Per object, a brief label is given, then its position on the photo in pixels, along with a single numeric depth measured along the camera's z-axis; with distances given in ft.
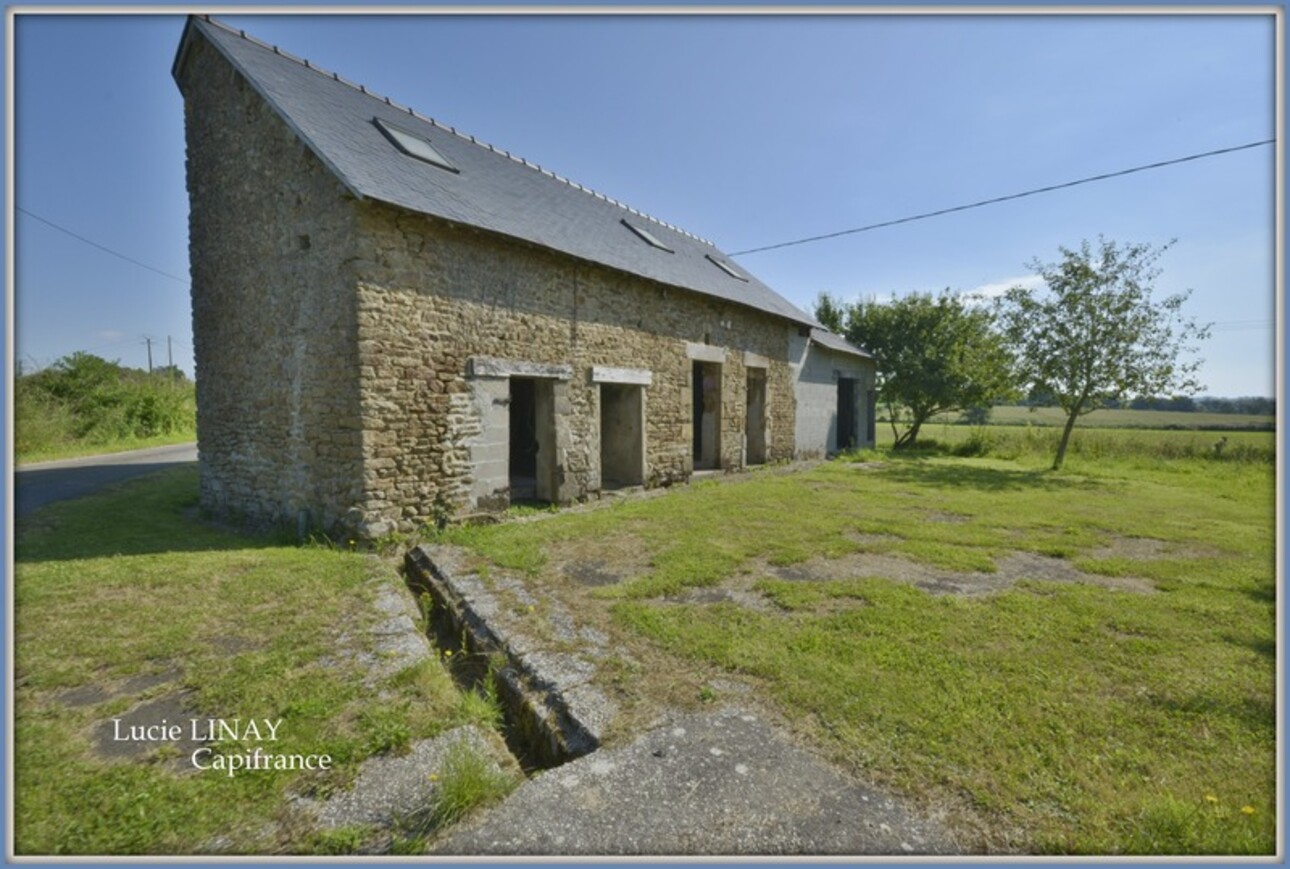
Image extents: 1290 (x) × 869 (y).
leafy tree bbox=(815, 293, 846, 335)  78.48
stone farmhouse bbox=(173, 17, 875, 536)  19.56
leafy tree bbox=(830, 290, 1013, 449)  65.16
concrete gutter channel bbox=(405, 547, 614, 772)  8.63
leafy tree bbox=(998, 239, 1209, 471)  45.47
